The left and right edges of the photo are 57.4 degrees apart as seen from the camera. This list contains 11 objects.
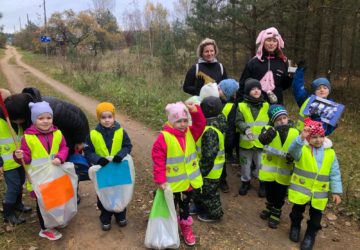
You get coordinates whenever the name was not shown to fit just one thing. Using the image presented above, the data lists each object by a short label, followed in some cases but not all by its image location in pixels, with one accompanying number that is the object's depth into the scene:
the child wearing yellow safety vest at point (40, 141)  3.50
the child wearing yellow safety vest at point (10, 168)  3.78
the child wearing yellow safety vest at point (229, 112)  4.57
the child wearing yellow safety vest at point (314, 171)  3.43
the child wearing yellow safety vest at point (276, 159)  3.88
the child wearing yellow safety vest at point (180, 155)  3.45
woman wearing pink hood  4.77
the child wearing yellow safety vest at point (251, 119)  4.50
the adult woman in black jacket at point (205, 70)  4.98
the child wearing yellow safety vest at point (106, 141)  3.68
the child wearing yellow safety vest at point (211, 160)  3.75
